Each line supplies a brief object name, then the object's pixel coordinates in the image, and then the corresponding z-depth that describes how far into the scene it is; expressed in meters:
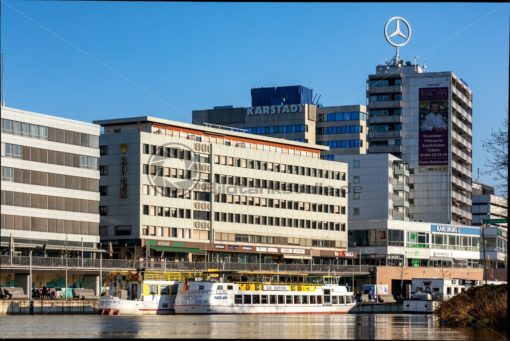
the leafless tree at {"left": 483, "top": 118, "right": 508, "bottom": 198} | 78.47
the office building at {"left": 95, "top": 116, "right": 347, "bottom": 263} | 166.75
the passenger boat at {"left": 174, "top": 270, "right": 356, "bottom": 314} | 123.00
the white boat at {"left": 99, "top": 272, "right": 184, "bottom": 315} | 119.56
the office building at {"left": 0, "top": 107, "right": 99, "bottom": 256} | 141.75
